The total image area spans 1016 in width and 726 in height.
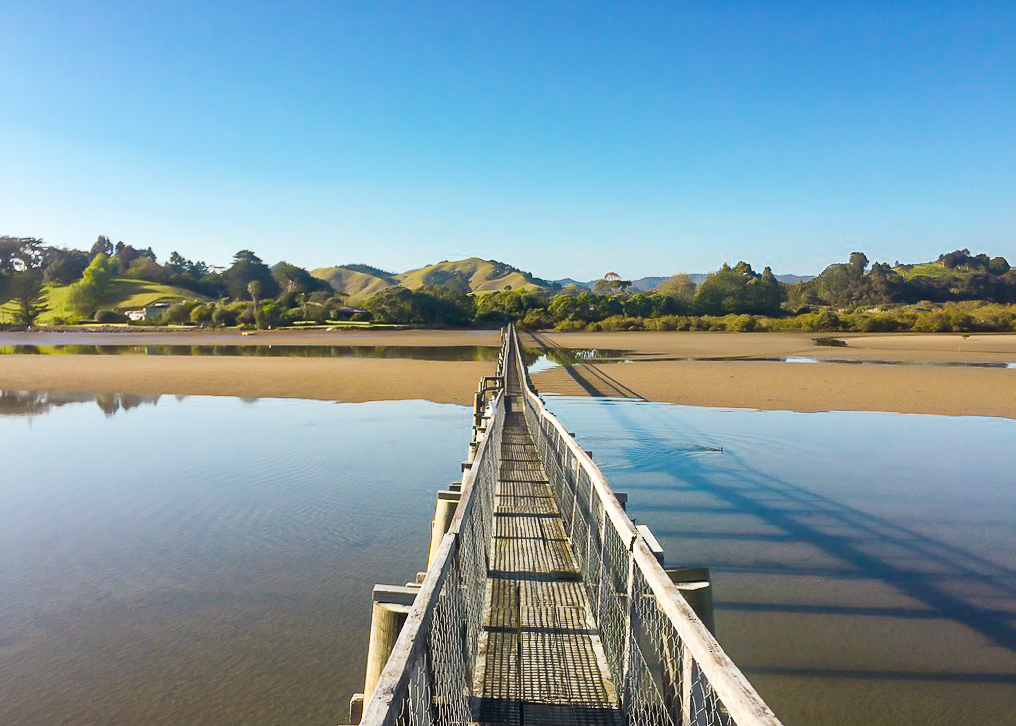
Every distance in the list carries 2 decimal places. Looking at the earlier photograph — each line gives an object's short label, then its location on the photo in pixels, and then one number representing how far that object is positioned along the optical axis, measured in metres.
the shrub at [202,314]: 87.75
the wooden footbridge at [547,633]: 2.61
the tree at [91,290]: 105.44
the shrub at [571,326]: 82.62
